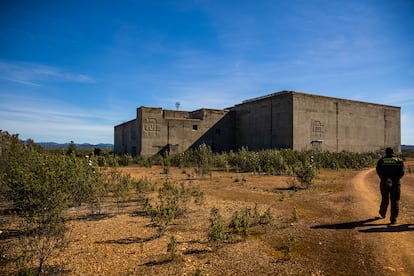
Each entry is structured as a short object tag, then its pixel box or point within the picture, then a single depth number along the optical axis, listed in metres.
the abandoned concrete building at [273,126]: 25.75
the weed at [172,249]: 4.39
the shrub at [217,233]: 5.04
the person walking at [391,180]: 6.07
